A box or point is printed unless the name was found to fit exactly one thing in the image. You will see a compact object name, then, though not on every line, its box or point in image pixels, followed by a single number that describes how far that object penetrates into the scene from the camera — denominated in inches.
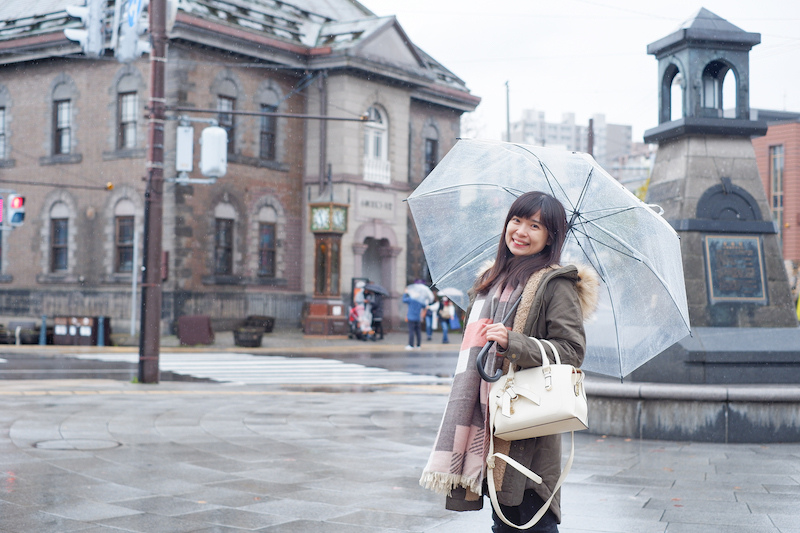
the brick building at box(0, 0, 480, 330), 1107.3
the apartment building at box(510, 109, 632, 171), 5440.0
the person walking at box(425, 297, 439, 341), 1155.6
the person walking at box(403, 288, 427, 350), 949.9
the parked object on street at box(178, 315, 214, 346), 973.2
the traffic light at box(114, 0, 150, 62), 598.5
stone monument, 361.1
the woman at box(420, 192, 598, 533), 133.0
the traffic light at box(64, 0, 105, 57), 590.2
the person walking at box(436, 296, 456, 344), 1104.1
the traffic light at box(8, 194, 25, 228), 884.5
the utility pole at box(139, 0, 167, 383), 551.2
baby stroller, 1098.7
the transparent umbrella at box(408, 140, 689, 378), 168.9
